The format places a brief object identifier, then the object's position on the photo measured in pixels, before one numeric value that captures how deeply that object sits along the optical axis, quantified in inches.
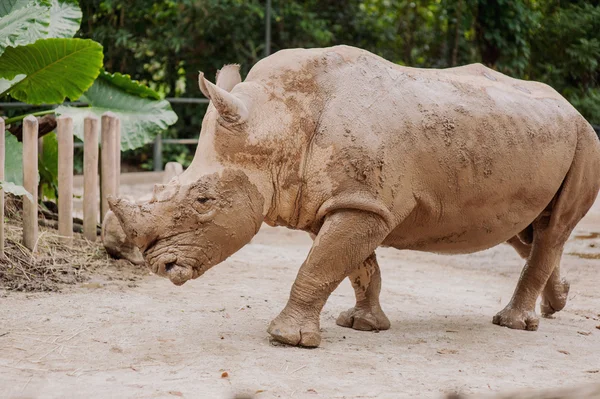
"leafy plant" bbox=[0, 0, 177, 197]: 284.5
